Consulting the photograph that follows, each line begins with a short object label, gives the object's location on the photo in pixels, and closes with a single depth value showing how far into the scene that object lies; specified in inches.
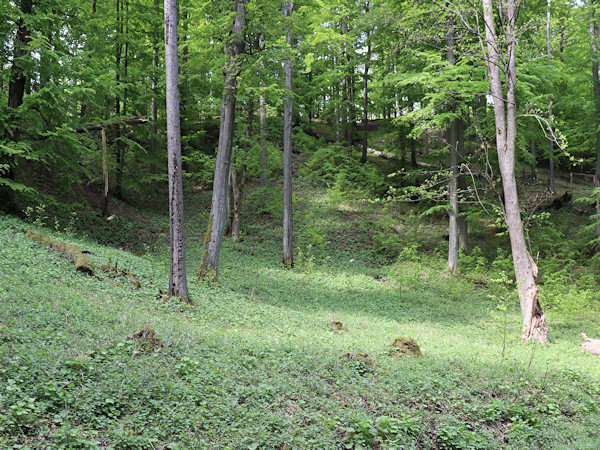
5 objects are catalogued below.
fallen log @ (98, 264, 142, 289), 351.9
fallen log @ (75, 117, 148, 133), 561.5
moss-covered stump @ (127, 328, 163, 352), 203.8
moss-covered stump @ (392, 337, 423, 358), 260.8
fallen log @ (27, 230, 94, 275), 337.7
